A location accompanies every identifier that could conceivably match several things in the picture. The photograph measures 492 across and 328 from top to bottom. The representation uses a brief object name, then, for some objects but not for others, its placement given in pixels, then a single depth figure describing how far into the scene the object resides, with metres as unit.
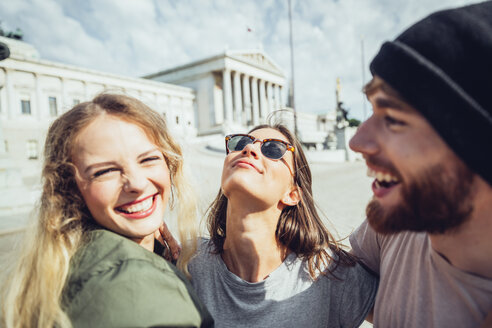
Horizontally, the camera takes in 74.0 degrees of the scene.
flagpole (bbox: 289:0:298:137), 18.09
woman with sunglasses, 0.50
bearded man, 0.34
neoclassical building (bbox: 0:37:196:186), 20.90
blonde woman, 0.35
